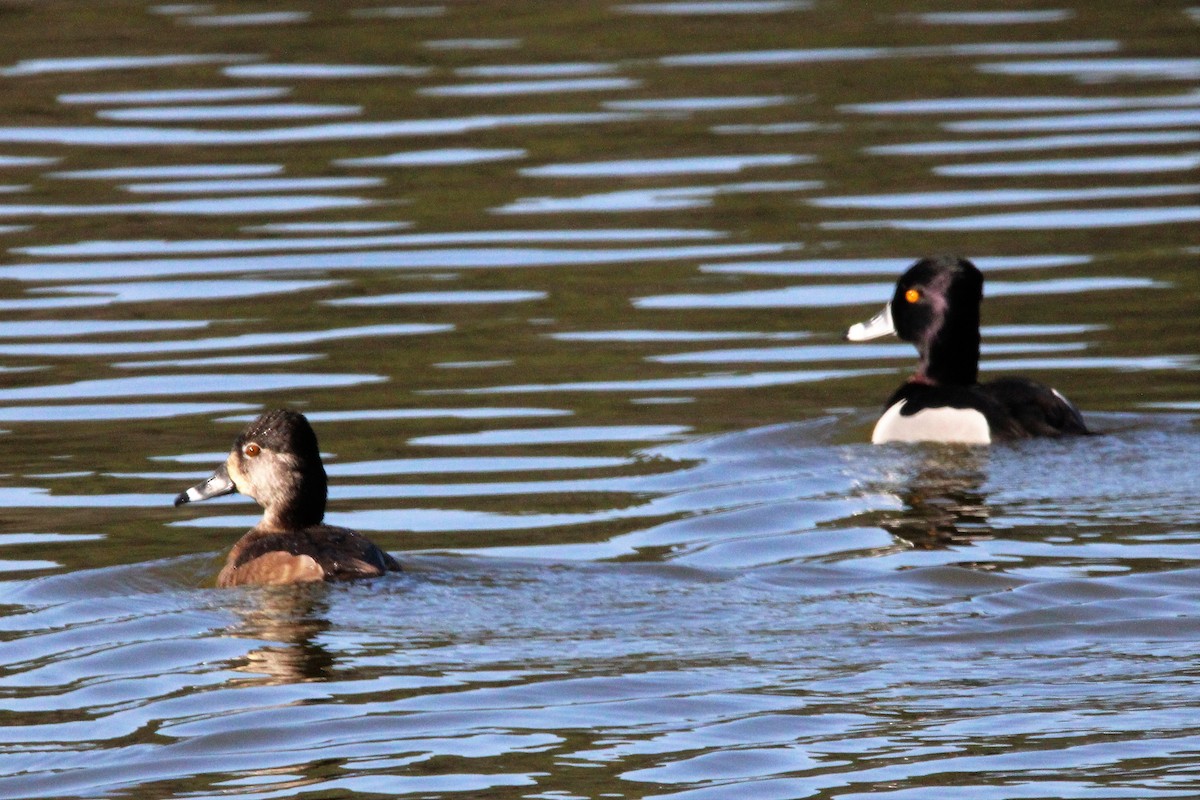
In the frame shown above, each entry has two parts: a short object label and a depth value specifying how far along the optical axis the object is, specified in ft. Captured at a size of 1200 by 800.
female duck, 58.85
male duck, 74.74
